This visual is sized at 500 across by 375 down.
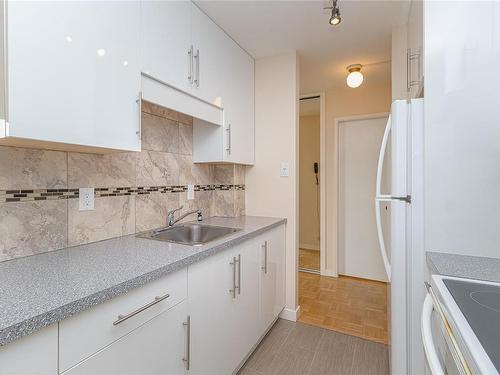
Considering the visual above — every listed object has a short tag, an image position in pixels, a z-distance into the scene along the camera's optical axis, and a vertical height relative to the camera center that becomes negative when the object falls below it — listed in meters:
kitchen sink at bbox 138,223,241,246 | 1.72 -0.31
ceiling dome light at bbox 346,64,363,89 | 2.49 +1.03
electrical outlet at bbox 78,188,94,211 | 1.34 -0.06
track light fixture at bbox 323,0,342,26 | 1.50 +0.98
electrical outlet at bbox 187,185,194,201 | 2.09 -0.04
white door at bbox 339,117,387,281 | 3.19 -0.13
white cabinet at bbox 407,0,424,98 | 1.32 +0.77
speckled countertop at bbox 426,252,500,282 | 0.94 -0.31
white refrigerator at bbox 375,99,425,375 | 1.25 -0.25
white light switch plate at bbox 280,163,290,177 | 2.32 +0.15
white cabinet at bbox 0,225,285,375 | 0.71 -0.52
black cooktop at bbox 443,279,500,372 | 0.56 -0.33
